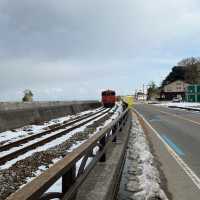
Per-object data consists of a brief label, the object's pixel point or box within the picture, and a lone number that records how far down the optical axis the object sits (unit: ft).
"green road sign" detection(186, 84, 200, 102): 224.76
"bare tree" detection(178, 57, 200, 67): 318.56
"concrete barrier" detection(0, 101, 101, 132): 51.74
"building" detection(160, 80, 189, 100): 343.12
